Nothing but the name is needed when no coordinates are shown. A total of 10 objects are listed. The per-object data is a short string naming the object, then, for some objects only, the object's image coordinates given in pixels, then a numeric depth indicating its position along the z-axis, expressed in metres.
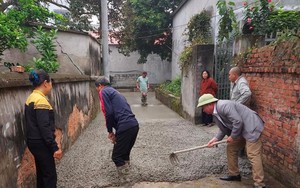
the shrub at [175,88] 11.35
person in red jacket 6.57
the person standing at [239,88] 4.04
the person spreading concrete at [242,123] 3.26
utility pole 9.78
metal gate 6.89
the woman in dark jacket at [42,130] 2.73
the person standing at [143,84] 11.03
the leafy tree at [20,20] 4.75
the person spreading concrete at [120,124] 3.52
